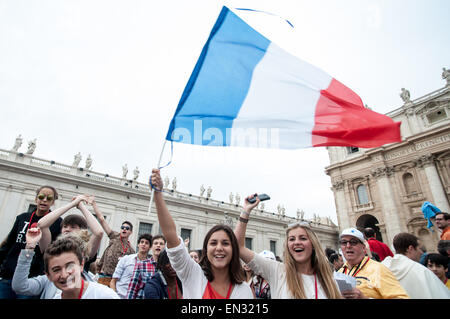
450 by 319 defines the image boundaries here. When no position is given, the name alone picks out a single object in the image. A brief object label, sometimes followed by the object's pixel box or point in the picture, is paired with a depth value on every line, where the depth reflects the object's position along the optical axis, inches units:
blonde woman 92.1
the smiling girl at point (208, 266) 92.4
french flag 140.0
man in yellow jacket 103.9
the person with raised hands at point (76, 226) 121.3
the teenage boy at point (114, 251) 230.8
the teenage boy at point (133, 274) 167.5
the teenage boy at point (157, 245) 185.0
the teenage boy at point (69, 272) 82.0
